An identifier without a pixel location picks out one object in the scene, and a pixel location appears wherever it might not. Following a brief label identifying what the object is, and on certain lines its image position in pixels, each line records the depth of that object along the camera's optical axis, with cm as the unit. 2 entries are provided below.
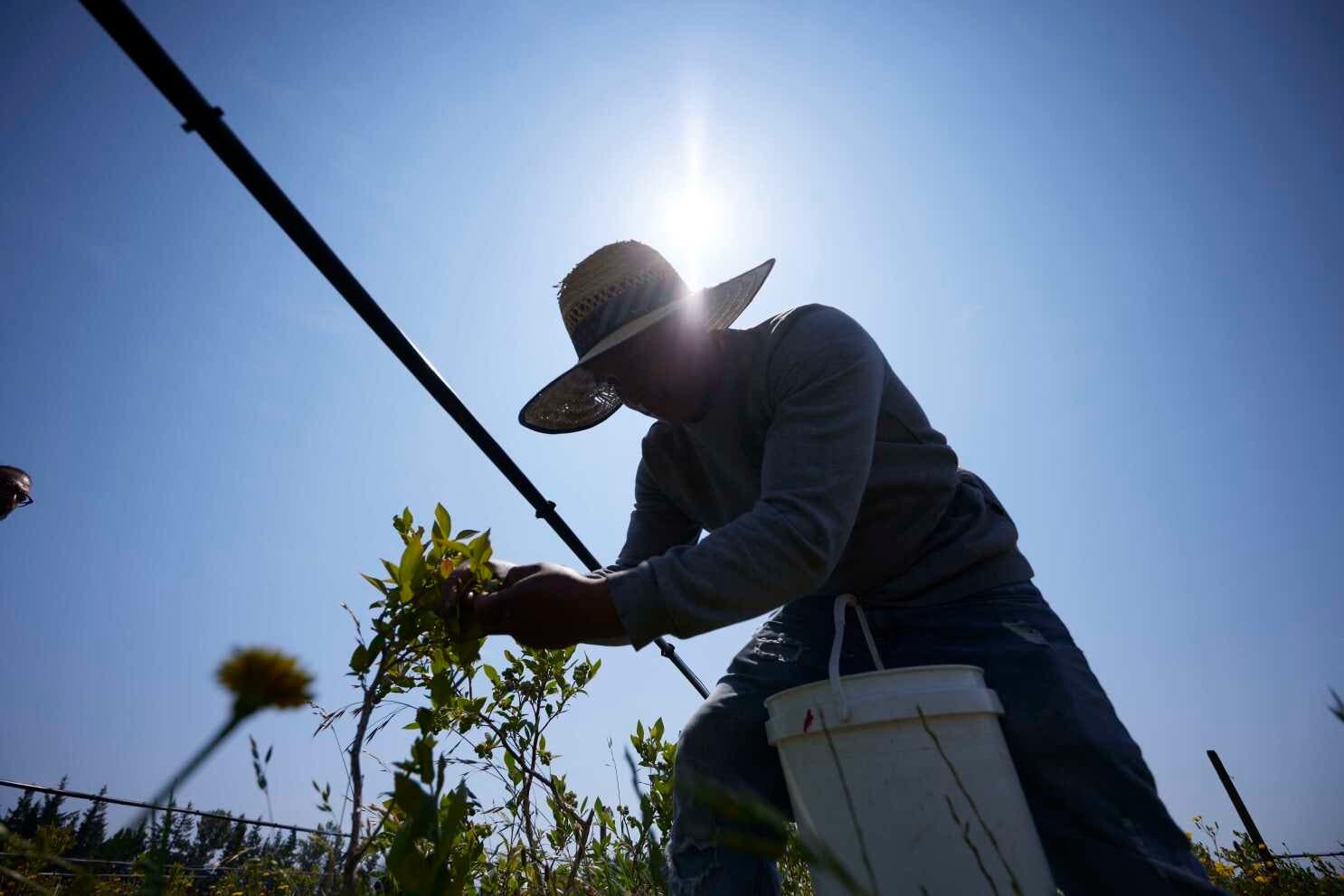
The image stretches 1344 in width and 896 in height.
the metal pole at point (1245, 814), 407
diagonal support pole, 111
